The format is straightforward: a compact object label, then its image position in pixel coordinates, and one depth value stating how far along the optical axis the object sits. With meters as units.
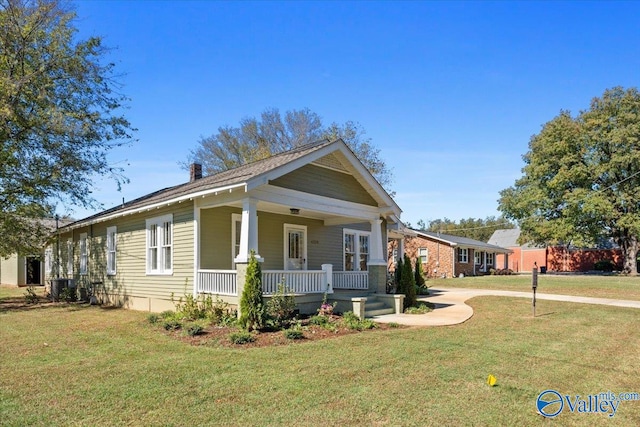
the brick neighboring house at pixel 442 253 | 34.03
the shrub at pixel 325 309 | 11.17
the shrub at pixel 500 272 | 38.91
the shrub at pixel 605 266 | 46.44
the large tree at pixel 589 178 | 33.31
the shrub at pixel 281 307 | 10.02
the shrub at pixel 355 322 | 10.13
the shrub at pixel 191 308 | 11.13
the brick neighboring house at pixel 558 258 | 48.44
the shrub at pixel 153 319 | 10.70
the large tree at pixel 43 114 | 16.22
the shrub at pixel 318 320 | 10.24
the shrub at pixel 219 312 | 10.23
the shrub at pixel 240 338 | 8.35
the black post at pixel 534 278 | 11.63
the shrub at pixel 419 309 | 13.05
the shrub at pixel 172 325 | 9.77
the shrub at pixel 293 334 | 8.83
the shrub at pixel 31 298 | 17.27
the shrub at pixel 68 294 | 17.45
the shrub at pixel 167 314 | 11.41
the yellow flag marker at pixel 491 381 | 5.77
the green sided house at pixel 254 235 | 10.94
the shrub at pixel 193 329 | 9.09
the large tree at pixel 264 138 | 36.16
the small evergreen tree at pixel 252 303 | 9.51
